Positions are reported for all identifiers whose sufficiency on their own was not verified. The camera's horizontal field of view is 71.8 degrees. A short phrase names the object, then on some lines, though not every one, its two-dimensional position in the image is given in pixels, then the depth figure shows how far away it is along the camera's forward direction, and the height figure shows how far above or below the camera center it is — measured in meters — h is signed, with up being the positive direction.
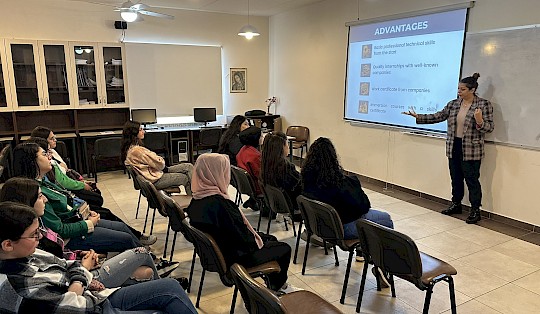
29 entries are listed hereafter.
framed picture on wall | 7.75 +0.18
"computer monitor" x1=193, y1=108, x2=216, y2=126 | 7.26 -0.52
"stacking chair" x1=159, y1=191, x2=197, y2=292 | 2.77 -0.96
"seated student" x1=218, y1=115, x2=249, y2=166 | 4.60 -0.62
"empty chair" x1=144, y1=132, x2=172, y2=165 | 6.36 -0.92
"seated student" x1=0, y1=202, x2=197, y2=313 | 1.46 -0.83
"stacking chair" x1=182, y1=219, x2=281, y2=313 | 2.18 -1.04
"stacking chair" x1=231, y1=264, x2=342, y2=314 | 1.47 -0.94
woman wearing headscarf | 2.24 -0.78
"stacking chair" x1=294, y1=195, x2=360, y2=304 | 2.54 -0.95
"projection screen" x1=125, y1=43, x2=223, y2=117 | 6.76 +0.19
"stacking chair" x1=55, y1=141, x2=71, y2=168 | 5.71 -0.95
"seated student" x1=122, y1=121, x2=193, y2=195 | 3.93 -0.78
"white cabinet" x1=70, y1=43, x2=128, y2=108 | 6.28 +0.20
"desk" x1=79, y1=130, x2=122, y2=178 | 6.26 -0.87
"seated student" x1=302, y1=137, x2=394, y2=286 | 2.70 -0.70
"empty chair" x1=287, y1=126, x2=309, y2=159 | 7.10 -0.89
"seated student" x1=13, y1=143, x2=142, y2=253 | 2.47 -0.90
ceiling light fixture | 6.15 +0.94
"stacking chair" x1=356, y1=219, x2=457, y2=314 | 2.03 -0.96
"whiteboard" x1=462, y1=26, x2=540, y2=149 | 3.70 +0.15
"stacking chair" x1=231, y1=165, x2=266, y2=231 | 3.75 -0.96
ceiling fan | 4.79 +0.99
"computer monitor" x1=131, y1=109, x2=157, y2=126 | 6.70 -0.51
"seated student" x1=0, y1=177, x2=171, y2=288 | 2.04 -0.98
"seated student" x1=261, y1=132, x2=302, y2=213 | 3.31 -0.70
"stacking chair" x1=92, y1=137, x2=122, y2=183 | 5.95 -0.98
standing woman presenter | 3.98 -0.50
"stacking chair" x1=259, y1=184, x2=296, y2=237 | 3.24 -0.98
